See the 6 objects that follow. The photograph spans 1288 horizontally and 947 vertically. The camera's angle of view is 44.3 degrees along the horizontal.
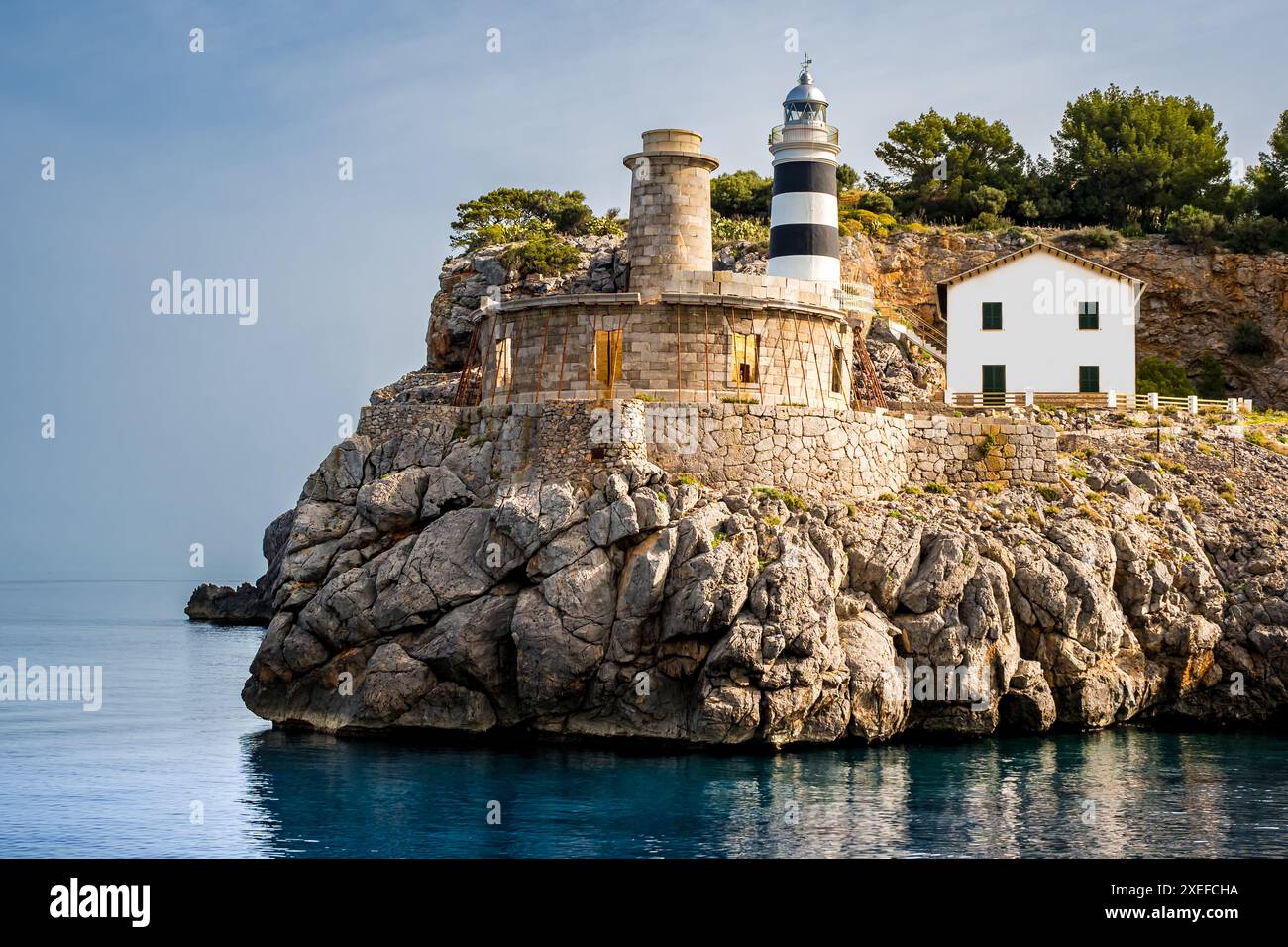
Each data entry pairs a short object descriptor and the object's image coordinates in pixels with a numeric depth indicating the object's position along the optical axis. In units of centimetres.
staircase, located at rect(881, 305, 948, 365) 5338
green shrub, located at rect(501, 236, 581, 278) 5456
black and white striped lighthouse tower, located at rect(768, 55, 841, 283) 5131
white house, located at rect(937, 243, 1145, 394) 4978
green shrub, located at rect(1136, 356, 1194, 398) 5509
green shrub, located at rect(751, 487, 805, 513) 3575
